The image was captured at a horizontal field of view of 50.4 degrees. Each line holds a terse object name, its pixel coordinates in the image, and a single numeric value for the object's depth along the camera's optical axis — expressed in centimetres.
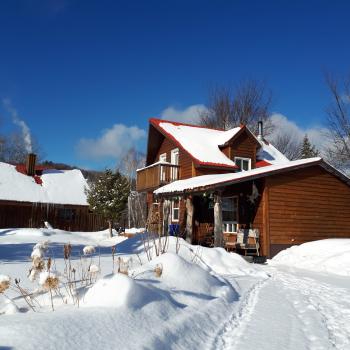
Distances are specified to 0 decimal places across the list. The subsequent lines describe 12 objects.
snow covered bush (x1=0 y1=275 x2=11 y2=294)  361
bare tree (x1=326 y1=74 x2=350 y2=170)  2711
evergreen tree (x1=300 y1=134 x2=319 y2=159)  4984
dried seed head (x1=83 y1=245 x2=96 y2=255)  536
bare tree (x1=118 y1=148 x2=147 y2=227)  4778
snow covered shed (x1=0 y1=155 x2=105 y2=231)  2867
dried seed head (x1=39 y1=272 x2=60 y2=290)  377
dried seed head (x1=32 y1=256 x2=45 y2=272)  427
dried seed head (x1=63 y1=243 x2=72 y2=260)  501
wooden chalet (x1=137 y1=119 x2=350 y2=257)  1445
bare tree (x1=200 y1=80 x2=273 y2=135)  3762
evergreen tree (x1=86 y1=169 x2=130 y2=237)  2823
